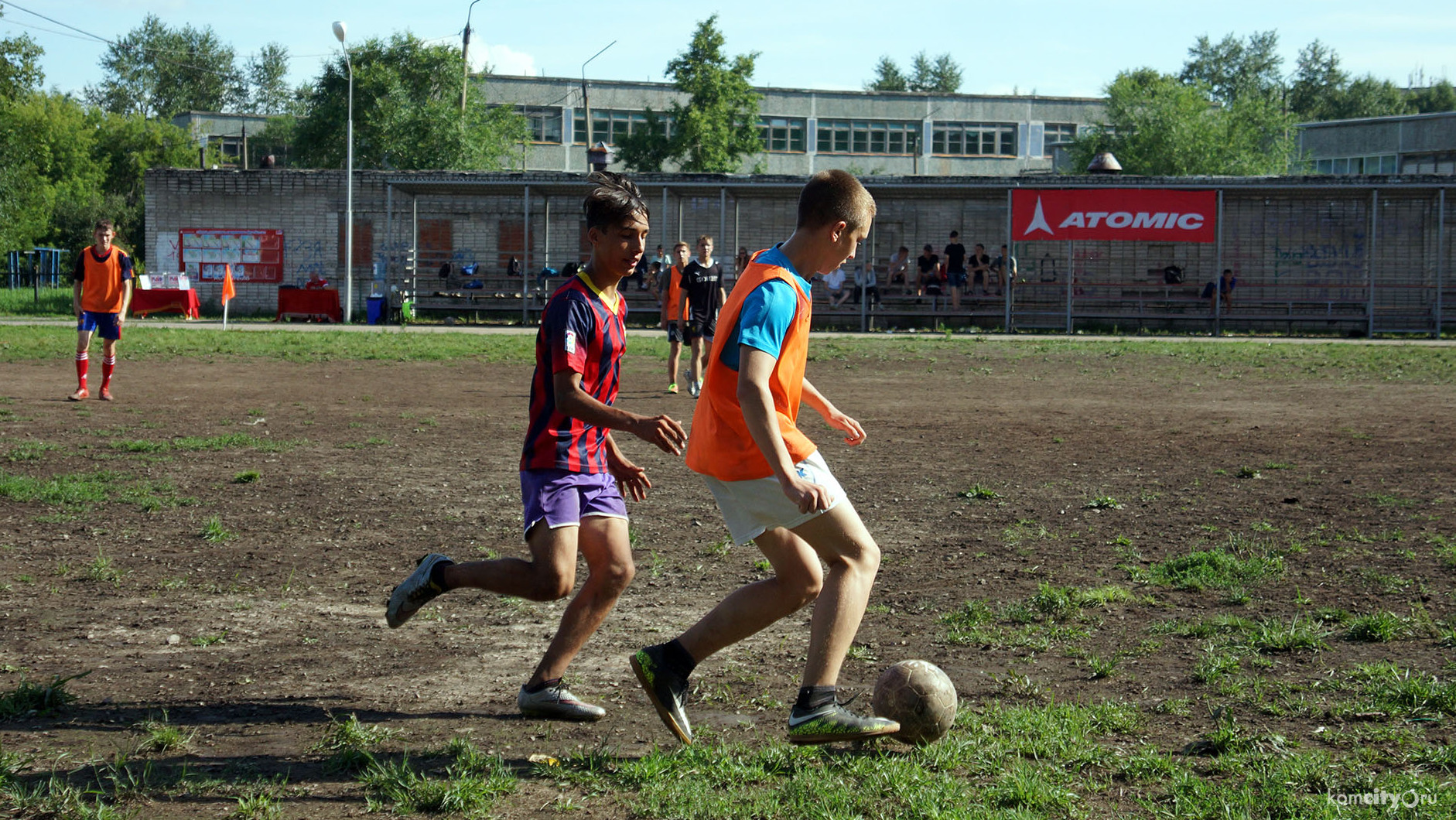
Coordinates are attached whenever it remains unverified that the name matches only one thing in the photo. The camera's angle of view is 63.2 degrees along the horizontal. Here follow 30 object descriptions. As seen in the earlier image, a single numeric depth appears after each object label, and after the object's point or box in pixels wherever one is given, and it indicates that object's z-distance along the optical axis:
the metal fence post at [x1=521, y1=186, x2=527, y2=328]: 28.40
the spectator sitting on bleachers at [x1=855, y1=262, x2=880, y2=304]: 33.22
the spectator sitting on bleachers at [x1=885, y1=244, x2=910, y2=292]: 34.47
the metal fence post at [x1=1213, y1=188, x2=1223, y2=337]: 30.47
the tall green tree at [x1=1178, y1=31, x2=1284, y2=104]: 96.69
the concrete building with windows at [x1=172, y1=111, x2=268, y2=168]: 78.12
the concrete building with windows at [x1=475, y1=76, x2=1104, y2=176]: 75.31
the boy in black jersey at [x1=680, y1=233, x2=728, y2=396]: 15.83
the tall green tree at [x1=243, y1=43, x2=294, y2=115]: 100.56
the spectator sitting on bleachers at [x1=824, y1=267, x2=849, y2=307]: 34.47
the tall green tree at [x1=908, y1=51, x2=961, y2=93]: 113.06
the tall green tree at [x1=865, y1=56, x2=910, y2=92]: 112.31
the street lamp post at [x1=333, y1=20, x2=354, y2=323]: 33.19
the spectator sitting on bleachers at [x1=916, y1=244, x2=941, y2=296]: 34.00
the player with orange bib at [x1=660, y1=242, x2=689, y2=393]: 16.12
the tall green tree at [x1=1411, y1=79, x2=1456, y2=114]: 102.44
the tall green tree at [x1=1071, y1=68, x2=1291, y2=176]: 64.06
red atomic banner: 31.36
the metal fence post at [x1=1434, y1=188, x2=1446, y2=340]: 29.11
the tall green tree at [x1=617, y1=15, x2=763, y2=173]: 63.88
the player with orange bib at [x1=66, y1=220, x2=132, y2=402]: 13.50
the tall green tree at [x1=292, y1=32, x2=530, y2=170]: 53.38
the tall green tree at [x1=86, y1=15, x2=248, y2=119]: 94.12
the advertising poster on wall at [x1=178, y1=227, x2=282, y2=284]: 38.47
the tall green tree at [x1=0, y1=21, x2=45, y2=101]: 47.97
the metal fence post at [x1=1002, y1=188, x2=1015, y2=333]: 31.48
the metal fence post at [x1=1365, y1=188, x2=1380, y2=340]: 30.00
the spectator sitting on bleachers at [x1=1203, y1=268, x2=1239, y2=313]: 33.97
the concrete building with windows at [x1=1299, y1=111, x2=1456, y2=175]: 63.66
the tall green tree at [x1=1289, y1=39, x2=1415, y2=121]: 99.31
